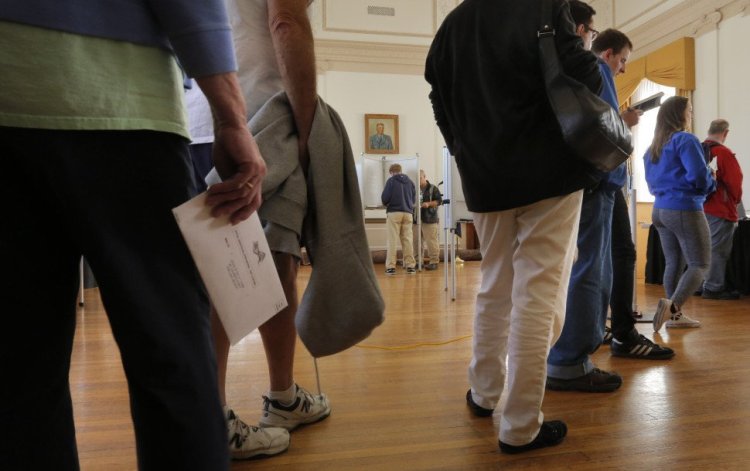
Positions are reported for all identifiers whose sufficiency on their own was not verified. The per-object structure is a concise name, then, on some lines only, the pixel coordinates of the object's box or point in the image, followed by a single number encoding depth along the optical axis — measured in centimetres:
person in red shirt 445
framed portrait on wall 974
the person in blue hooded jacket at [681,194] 312
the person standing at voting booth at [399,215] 732
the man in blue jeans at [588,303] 195
